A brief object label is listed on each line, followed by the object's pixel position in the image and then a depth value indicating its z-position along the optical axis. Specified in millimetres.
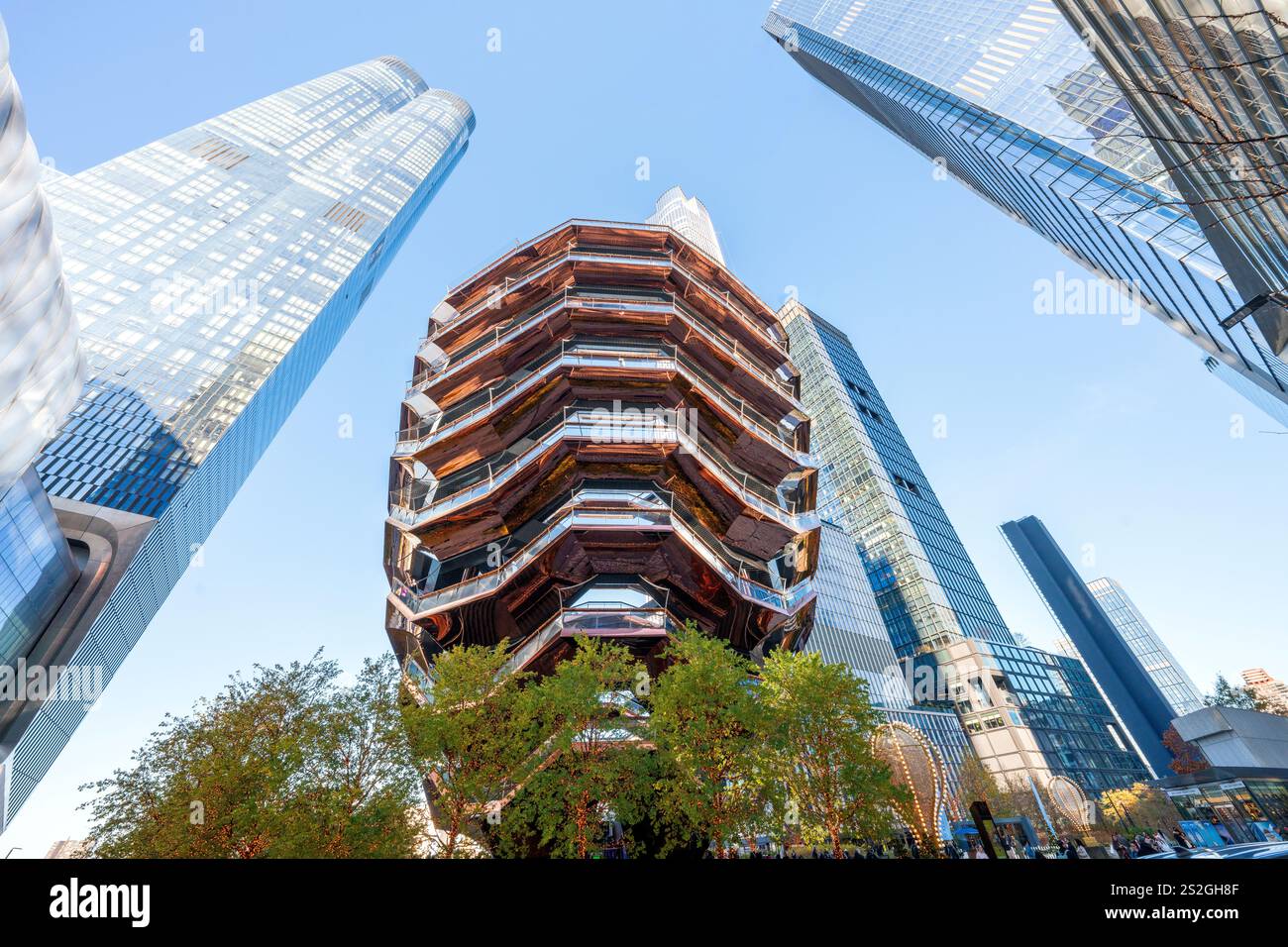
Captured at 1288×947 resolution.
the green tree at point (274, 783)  15234
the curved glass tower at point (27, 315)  19812
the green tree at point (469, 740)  16266
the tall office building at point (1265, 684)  120625
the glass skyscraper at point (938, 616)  80875
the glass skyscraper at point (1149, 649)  142000
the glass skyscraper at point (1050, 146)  30062
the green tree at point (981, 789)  53088
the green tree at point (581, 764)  16188
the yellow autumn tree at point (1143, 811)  55156
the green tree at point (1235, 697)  57594
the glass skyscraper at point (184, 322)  50562
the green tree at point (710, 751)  15594
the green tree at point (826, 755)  15766
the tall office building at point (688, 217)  143125
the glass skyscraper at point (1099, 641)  127812
